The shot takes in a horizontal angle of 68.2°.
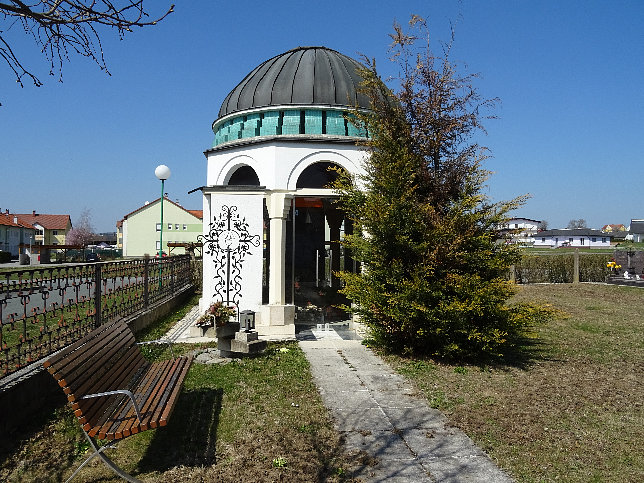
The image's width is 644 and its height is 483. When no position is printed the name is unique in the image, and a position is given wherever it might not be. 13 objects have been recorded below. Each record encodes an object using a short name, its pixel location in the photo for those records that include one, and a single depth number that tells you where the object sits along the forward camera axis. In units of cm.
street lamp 1448
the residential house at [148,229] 5972
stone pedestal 765
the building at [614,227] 13099
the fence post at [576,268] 2347
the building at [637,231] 9144
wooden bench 351
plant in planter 767
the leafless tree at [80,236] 7362
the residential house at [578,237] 8869
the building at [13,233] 5424
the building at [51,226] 7306
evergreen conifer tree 737
